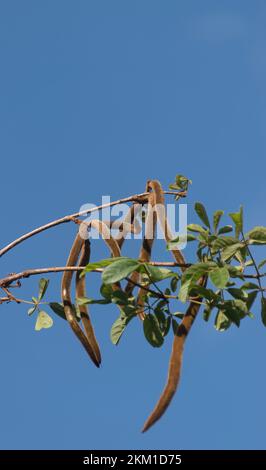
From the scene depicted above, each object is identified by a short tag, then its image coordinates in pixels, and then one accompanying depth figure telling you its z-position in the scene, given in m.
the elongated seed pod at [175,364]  3.23
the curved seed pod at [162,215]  3.74
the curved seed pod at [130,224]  4.26
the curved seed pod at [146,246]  3.71
